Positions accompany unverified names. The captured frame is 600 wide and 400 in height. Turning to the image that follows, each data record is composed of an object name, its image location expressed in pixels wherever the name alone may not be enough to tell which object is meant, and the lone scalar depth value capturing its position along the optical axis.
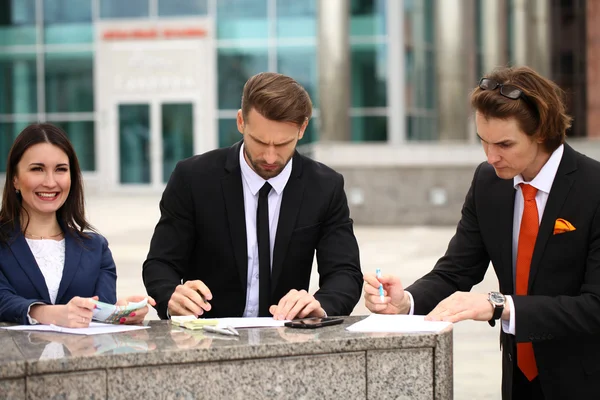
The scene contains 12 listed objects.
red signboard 30.12
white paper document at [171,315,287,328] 3.49
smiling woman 3.96
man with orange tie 3.50
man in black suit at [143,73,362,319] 4.21
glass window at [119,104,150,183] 30.33
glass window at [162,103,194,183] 30.16
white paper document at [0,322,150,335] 3.42
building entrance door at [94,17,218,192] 30.03
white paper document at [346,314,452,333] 3.31
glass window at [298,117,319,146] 29.85
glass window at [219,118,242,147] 30.00
